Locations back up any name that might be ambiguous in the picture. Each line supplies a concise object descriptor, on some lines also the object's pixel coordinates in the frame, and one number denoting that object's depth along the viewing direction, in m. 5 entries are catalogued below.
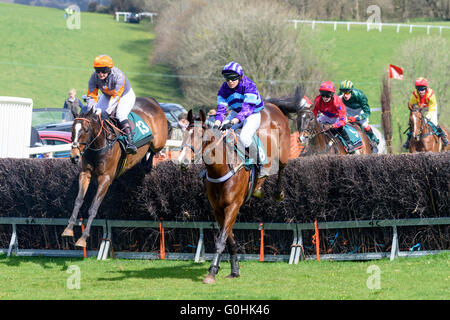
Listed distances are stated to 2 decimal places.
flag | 43.84
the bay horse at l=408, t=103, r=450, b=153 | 26.80
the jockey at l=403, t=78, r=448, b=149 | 26.86
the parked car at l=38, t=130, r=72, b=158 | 31.70
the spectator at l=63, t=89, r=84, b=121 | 34.72
